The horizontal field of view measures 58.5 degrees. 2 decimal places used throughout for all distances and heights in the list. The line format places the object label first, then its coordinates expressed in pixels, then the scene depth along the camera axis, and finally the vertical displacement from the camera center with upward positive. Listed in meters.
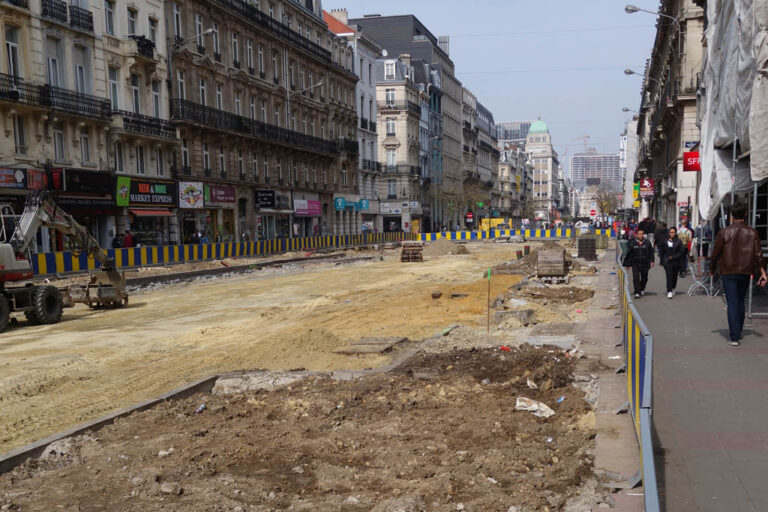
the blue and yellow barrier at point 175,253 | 24.94 -2.11
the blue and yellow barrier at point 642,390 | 3.45 -1.38
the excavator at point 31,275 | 15.62 -1.56
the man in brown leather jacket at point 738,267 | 9.37 -0.96
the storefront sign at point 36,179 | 27.73 +1.29
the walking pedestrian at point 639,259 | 15.65 -1.36
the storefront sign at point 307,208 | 52.15 -0.16
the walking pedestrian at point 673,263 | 15.09 -1.40
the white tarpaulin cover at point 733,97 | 10.53 +1.81
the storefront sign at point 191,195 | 37.62 +0.72
